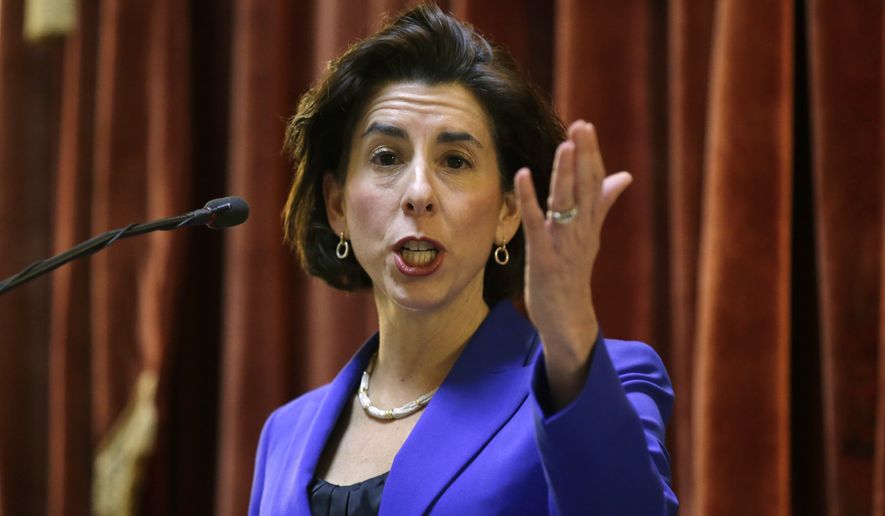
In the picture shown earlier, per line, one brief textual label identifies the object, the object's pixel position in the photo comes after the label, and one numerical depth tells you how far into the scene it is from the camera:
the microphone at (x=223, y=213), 4.86
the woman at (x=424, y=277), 4.94
